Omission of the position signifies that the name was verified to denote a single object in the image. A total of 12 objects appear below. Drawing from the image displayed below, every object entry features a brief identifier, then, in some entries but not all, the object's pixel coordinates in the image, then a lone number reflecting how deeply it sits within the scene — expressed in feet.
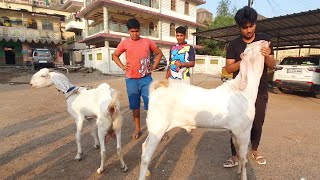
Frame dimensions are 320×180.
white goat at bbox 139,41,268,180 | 9.61
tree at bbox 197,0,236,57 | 107.55
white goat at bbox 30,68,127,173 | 11.66
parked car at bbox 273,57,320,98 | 32.17
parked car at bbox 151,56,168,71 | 73.37
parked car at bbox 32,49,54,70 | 76.13
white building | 68.85
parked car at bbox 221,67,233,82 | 47.20
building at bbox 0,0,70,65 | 98.68
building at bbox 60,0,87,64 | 111.34
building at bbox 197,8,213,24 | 143.30
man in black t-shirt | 9.98
